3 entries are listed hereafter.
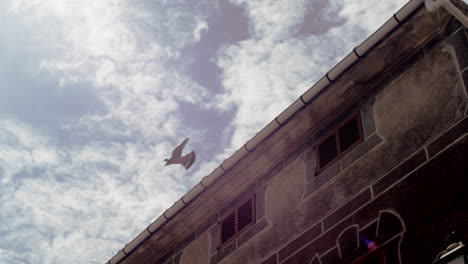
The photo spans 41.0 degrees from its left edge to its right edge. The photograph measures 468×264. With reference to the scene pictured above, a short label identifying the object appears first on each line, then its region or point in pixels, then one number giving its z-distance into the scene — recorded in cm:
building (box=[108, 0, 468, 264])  651
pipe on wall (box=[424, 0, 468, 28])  733
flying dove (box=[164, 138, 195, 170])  1141
